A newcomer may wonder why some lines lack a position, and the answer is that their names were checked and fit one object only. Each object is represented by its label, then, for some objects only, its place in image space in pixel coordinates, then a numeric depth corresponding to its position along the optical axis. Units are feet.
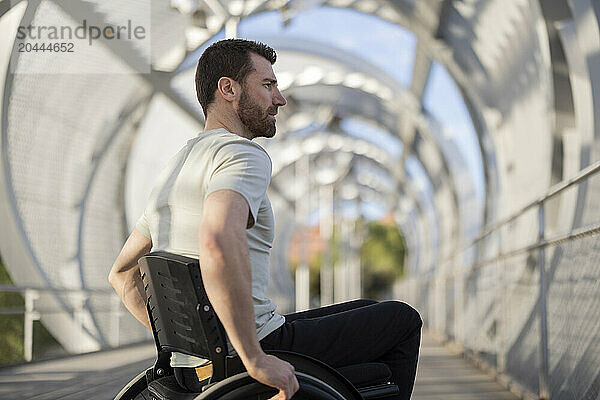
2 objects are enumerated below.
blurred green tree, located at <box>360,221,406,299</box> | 182.91
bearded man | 8.23
